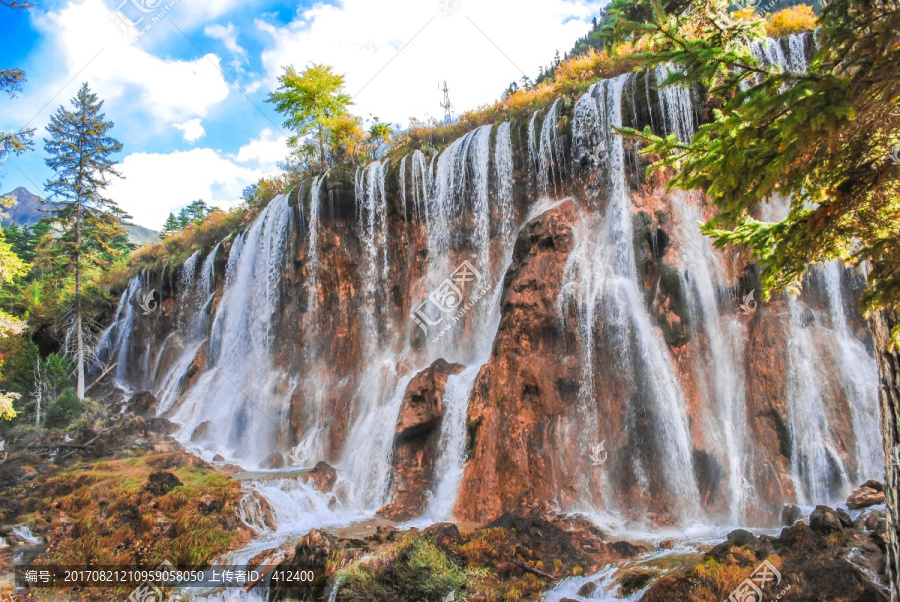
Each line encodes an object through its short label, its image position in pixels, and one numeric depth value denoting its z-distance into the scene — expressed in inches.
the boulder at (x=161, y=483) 498.9
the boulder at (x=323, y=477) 564.2
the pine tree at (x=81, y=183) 939.3
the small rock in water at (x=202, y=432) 797.9
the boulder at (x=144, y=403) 888.3
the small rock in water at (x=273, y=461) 696.4
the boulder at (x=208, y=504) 478.9
